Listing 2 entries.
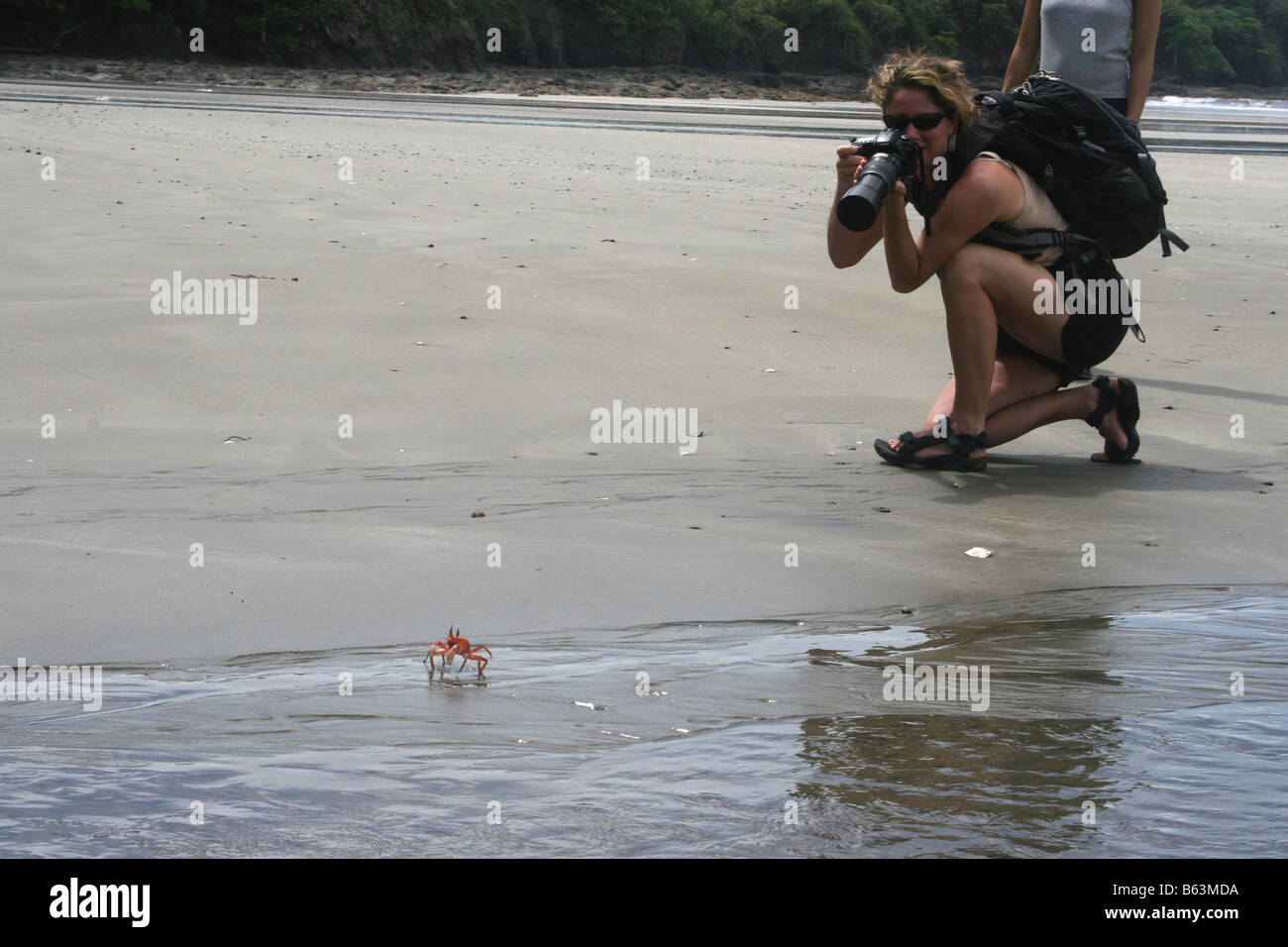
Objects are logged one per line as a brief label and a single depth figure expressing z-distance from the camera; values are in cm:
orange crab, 537
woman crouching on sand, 806
